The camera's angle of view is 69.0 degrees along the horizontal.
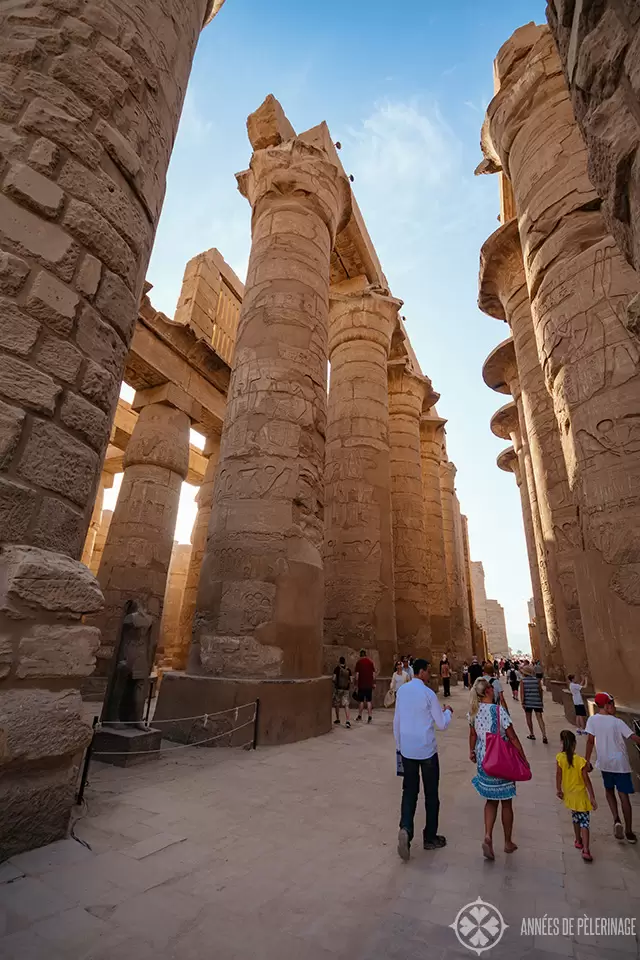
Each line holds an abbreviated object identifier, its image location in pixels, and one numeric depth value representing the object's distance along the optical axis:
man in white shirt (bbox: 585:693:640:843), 3.18
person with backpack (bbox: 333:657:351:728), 8.16
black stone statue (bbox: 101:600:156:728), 5.15
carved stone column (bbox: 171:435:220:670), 13.12
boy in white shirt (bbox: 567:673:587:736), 6.20
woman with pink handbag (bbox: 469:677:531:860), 2.87
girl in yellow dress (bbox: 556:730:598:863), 2.83
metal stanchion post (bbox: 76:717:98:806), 3.27
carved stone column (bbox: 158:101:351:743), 5.93
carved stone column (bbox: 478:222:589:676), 8.55
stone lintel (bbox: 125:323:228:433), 11.70
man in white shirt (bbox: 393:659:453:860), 2.96
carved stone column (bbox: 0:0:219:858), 2.23
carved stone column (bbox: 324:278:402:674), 10.52
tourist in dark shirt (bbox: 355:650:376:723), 8.20
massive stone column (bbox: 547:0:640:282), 1.78
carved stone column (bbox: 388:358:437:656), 13.41
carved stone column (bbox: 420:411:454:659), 16.41
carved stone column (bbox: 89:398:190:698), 10.11
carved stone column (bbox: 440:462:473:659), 18.97
